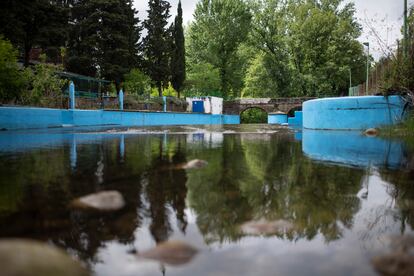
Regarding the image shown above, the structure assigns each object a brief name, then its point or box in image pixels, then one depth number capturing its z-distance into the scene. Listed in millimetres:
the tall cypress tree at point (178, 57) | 32938
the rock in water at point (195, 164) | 3512
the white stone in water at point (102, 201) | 1938
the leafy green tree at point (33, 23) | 16422
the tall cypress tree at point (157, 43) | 31109
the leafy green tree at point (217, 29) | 40656
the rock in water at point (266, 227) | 1647
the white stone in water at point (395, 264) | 1196
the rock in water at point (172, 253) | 1332
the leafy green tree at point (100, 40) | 26141
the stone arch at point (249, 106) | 39331
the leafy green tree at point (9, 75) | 11922
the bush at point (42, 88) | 14219
